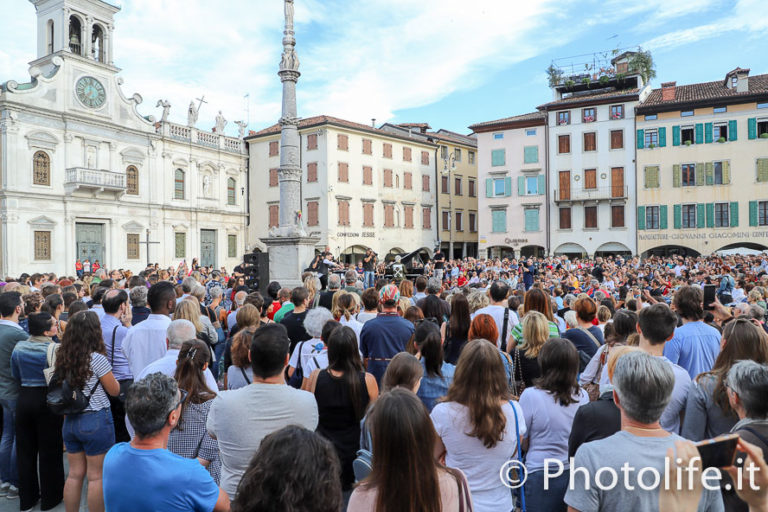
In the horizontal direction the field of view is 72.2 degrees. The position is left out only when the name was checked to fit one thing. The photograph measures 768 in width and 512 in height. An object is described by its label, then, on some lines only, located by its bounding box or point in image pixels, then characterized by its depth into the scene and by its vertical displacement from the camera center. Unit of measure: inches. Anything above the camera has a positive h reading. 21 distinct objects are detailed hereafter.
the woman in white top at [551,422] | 132.9 -42.6
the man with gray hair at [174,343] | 158.2 -26.8
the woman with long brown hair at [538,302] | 236.8 -21.5
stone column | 657.0 +94.5
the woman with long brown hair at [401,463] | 82.9 -33.1
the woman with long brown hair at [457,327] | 218.5 -30.2
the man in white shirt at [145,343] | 201.8 -32.6
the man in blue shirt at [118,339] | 208.2 -32.4
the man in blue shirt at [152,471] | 95.8 -39.5
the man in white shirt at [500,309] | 245.4 -25.7
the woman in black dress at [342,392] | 157.8 -40.9
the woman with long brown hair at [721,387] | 127.0 -33.3
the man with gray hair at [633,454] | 89.8 -34.8
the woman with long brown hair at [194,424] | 141.5 -44.9
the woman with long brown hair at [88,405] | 163.2 -46.7
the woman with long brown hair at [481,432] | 120.5 -40.7
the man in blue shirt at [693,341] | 191.8 -32.2
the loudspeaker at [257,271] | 638.3 -17.0
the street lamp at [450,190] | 1797.9 +224.7
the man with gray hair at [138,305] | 254.7 -22.8
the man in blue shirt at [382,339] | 221.3 -35.5
